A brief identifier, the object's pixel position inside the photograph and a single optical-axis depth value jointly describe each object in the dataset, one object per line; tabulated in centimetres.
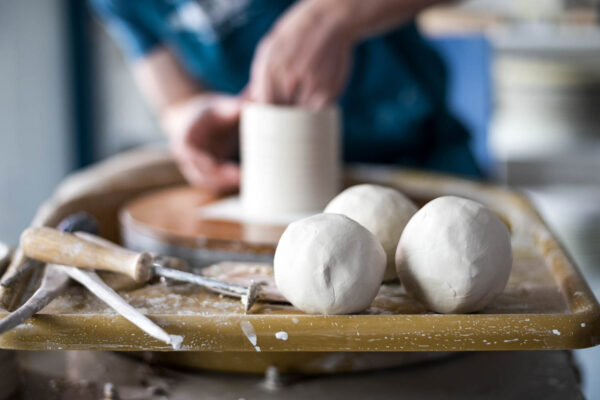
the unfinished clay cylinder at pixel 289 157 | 142
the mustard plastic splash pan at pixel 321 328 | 110
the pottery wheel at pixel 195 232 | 134
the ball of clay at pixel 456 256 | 112
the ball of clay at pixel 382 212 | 120
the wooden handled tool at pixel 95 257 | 118
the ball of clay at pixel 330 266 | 112
